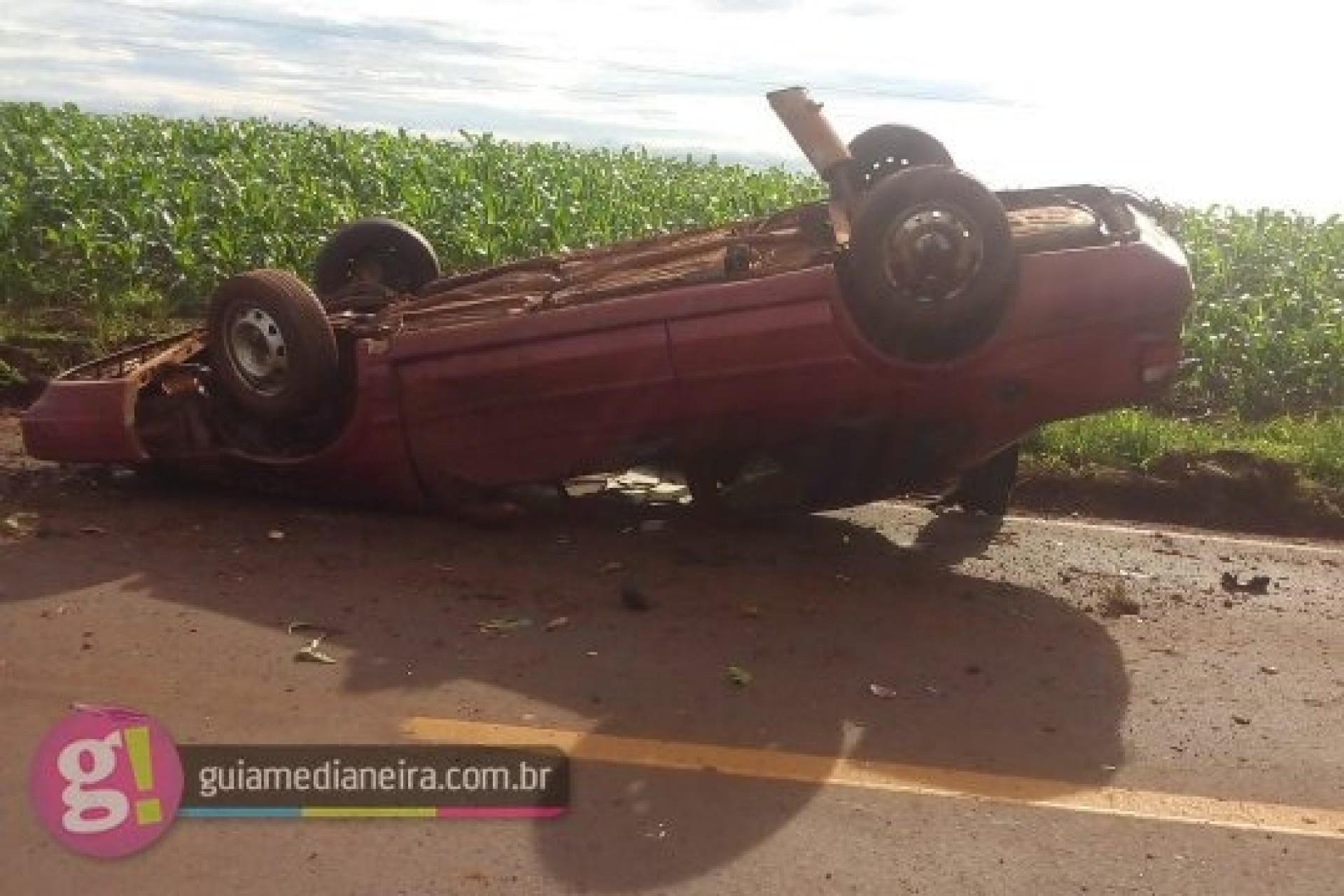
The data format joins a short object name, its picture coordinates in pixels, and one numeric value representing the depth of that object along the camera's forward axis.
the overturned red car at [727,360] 5.37
